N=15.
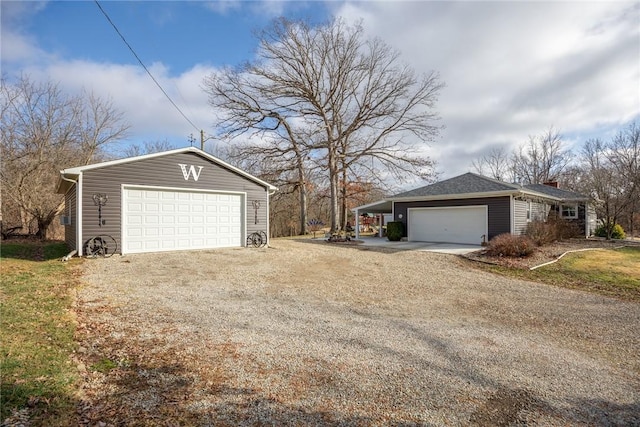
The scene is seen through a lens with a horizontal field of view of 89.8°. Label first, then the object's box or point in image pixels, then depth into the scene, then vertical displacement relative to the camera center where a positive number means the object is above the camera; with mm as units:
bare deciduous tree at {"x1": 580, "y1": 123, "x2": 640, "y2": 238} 18641 +2260
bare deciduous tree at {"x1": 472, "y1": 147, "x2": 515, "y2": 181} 38781 +6496
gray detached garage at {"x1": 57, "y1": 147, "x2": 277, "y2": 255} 9828 +512
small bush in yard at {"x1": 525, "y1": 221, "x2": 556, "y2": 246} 13352 -737
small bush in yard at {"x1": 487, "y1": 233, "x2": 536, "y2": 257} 11047 -1092
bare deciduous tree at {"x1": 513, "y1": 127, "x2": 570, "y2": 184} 34688 +6349
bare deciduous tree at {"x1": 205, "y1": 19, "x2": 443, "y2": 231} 20562 +8098
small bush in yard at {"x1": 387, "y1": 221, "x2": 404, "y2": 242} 17469 -811
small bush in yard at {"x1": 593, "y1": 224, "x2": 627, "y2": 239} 19200 -1058
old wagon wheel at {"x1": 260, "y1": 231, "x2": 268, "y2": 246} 13328 -845
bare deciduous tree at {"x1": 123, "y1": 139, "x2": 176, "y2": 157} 28873 +6577
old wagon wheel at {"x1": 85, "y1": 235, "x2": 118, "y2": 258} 9594 -869
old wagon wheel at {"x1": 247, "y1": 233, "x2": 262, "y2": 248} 12977 -945
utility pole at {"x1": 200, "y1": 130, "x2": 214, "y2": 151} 22594 +5543
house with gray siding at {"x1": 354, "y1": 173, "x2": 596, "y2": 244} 14547 +371
